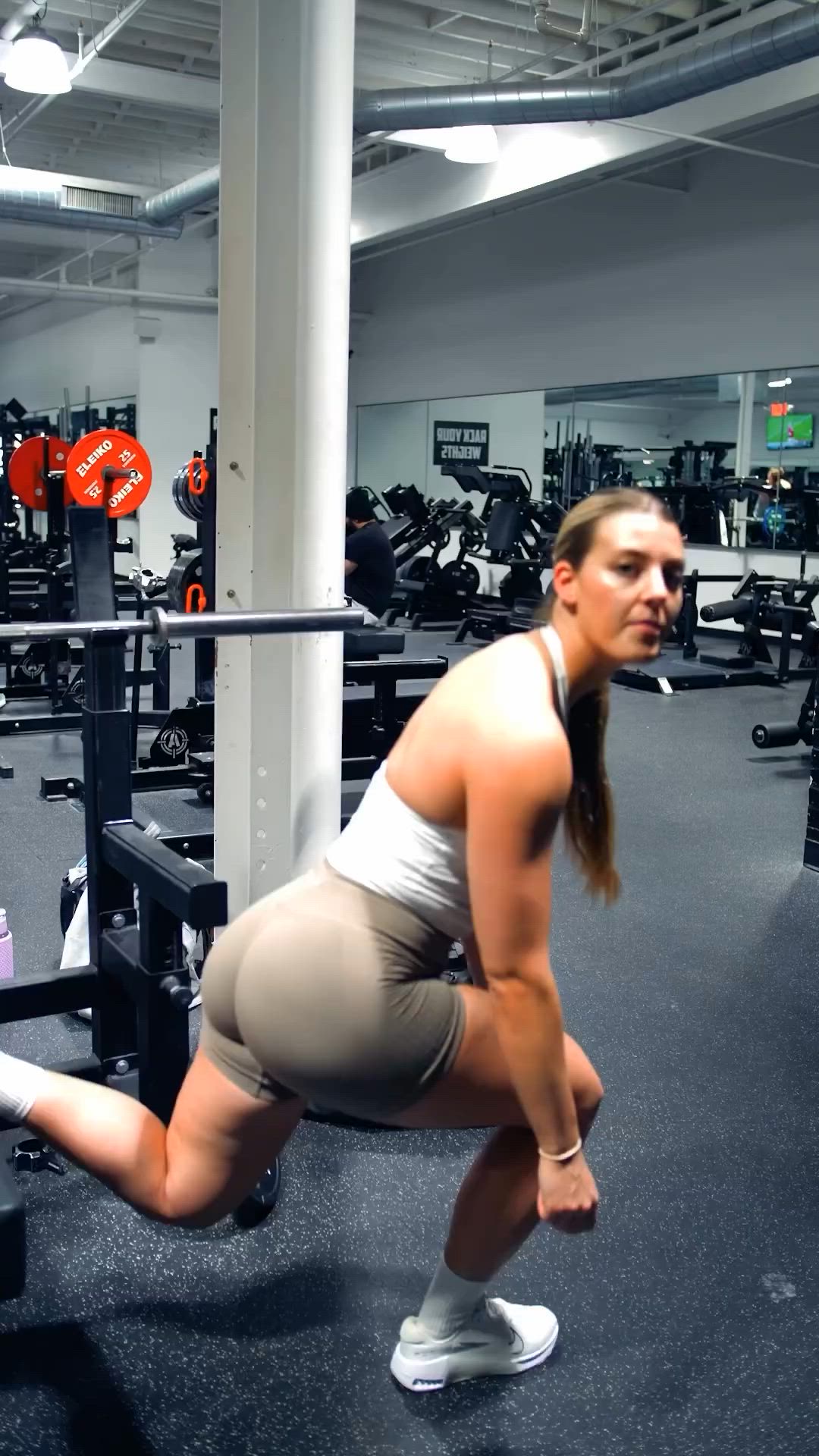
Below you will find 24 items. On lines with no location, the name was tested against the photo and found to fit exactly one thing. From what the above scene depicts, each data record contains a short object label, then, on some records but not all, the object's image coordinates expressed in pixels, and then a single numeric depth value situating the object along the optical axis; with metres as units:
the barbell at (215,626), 1.65
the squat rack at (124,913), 1.70
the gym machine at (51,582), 6.00
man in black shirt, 4.91
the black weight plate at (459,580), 10.48
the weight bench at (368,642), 4.08
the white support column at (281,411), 2.11
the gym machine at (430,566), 9.46
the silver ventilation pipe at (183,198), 8.65
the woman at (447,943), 1.22
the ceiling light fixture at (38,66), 6.07
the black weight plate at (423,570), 10.41
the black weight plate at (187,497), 5.04
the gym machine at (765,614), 7.42
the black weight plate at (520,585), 9.76
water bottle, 2.61
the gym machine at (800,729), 4.97
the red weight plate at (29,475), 6.46
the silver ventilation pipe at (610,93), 5.82
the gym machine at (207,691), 4.04
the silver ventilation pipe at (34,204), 8.69
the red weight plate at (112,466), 5.58
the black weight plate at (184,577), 5.03
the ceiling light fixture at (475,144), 7.93
